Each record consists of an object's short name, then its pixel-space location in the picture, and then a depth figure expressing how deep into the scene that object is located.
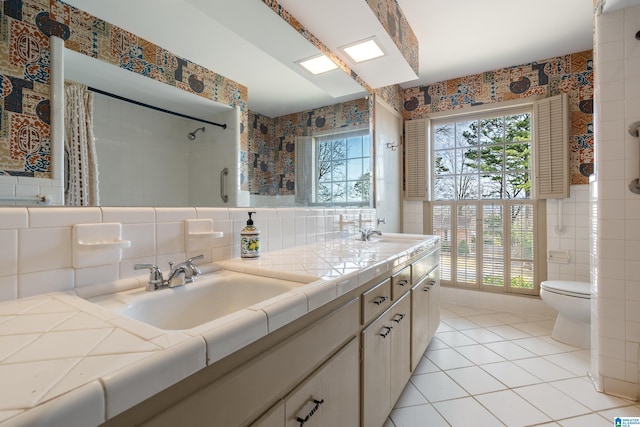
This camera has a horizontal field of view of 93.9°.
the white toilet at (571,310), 2.22
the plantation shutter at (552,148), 2.82
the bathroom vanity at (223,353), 0.38
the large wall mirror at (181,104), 0.88
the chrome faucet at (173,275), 0.89
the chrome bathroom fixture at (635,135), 1.63
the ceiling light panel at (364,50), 2.06
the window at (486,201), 3.11
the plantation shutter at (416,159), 3.53
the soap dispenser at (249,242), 1.27
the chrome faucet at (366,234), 2.19
